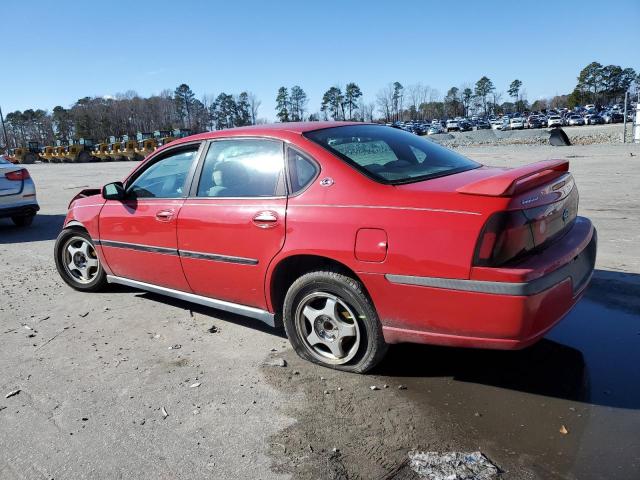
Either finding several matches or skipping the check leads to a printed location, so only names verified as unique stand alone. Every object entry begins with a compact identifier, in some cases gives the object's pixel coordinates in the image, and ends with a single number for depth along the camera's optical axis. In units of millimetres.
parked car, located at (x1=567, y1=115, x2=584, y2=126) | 67188
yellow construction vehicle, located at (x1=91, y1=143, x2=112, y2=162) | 51384
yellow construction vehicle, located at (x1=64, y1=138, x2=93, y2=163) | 52469
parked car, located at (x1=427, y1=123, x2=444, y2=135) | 68000
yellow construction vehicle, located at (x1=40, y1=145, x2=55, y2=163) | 55188
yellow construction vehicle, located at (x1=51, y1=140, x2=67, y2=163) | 53781
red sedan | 2730
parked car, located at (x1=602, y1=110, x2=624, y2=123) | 64744
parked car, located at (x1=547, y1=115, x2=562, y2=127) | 65750
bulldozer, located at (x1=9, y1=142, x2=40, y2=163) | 57562
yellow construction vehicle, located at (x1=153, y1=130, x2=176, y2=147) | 52862
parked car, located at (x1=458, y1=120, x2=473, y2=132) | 70250
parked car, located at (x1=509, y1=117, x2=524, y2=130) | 65712
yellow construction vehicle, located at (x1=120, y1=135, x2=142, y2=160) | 48219
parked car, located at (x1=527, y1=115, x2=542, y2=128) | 67306
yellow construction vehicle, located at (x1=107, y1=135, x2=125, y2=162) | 49500
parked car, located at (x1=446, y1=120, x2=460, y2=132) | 70338
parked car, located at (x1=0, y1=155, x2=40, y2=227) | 9284
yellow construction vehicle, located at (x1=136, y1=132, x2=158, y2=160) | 46847
